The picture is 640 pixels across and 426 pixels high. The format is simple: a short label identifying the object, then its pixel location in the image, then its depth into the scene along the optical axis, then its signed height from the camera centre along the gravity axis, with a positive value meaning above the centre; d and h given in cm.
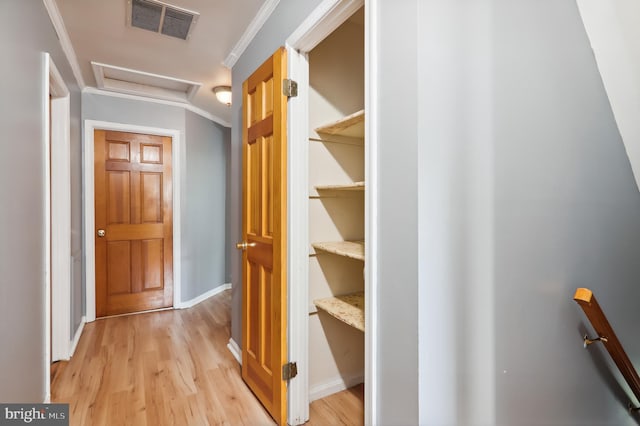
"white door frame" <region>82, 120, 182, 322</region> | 328 +9
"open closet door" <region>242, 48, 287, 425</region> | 171 -13
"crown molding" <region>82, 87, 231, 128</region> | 332 +130
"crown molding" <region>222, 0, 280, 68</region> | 197 +129
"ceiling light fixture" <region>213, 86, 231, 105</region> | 325 +126
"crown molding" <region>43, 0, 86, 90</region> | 195 +129
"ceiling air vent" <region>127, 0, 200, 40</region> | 201 +133
